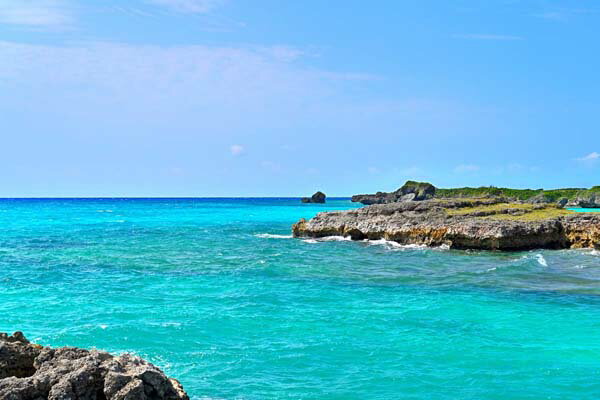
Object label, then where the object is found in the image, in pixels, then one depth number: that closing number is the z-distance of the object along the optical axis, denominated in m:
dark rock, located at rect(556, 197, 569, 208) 131.05
